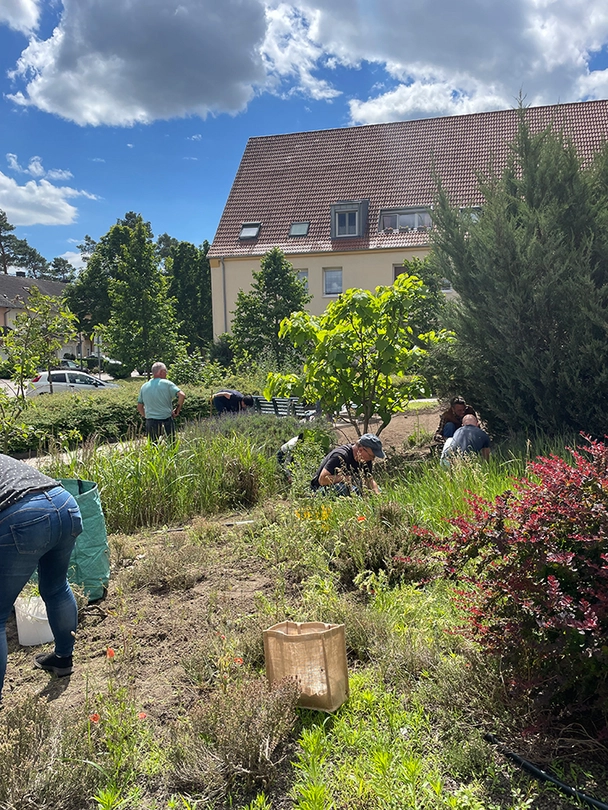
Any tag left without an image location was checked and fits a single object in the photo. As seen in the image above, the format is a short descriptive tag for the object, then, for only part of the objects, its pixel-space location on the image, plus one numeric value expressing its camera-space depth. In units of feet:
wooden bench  37.52
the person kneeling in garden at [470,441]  22.53
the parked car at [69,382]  76.90
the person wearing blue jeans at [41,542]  9.58
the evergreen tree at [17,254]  229.66
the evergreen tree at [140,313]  81.66
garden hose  6.95
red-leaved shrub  7.52
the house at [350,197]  94.84
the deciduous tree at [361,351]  25.46
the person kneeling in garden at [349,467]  19.47
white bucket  12.59
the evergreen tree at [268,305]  73.92
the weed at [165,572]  14.57
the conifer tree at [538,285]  24.67
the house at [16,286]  178.12
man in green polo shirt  29.94
